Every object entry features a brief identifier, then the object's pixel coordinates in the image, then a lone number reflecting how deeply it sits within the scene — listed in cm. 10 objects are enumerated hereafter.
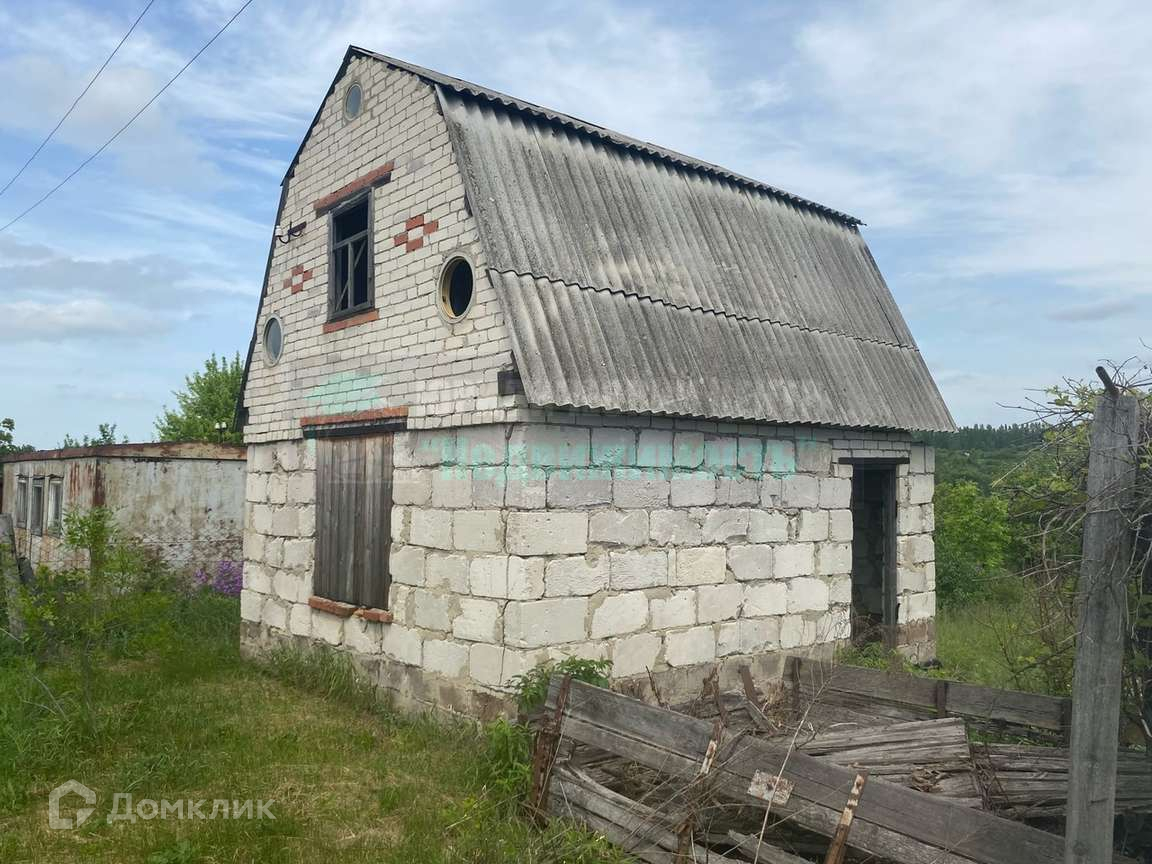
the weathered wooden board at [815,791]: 416
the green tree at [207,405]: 2255
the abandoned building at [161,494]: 1357
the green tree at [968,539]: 1662
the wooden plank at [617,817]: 505
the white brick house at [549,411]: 698
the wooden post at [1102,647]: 388
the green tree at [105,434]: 2514
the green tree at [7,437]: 2243
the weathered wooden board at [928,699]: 609
